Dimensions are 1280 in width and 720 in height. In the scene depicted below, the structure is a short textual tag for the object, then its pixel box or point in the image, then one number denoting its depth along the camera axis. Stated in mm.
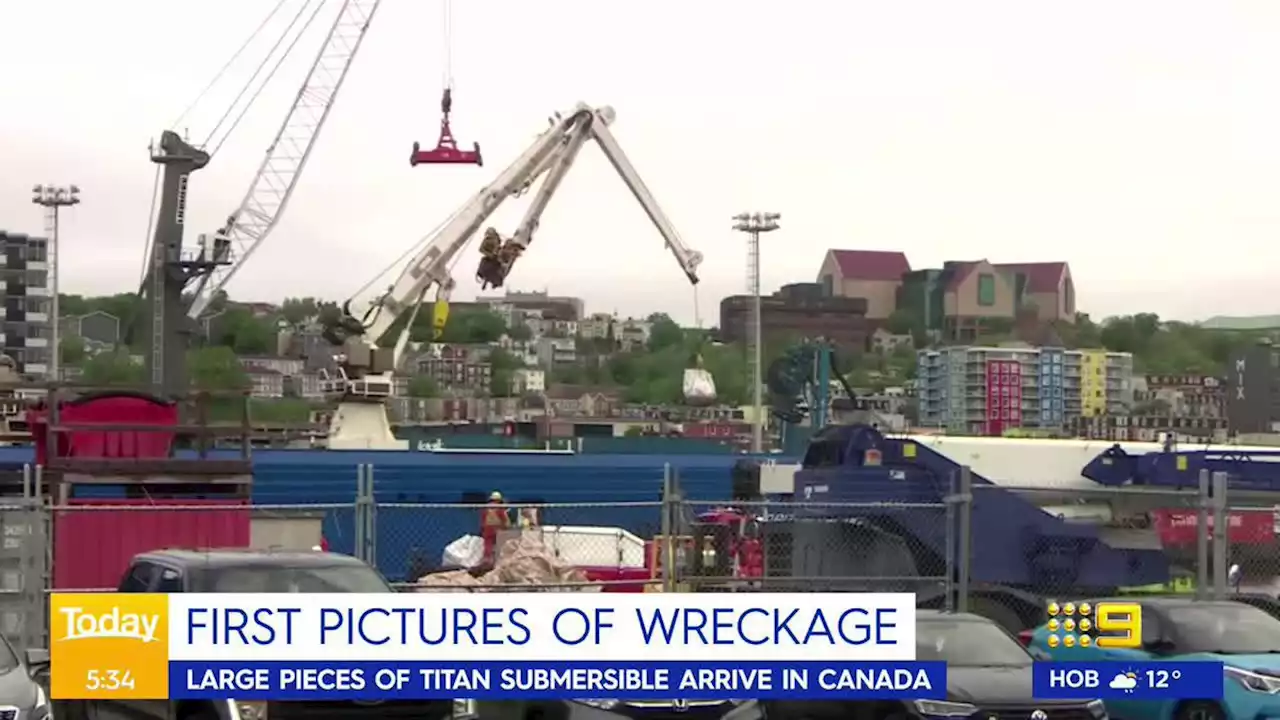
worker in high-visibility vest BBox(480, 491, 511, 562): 26256
